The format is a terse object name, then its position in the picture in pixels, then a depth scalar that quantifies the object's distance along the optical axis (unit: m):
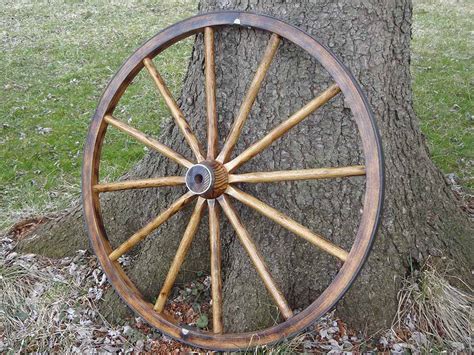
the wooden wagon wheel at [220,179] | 2.36
